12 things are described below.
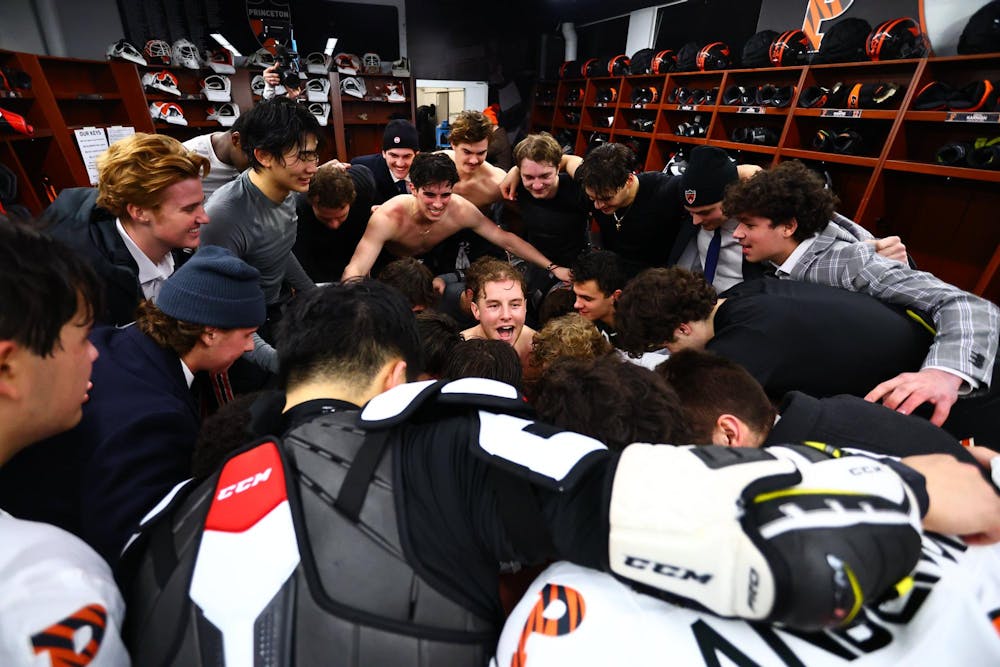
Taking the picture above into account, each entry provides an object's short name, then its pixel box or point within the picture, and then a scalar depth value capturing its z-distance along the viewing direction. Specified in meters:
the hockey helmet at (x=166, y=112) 6.40
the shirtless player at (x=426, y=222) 2.85
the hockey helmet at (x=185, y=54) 6.60
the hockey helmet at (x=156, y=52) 6.42
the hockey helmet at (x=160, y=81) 6.38
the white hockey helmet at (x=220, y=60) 6.91
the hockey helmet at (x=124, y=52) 6.00
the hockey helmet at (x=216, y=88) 6.88
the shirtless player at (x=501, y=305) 2.51
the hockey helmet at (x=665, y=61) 6.16
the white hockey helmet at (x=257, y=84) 7.34
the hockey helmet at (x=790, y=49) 4.36
